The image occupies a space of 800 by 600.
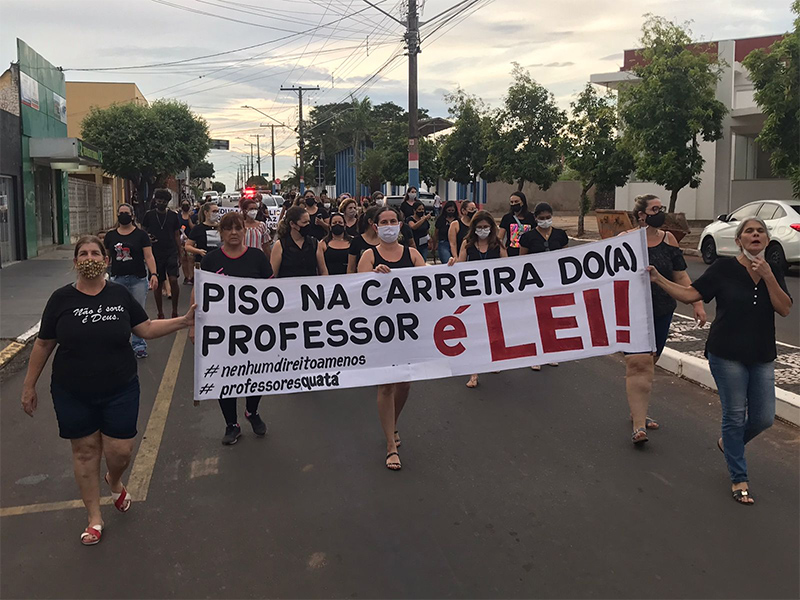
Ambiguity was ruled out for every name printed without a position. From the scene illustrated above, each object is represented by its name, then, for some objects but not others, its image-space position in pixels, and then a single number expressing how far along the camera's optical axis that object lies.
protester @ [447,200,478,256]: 8.62
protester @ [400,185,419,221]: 12.64
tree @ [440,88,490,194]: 33.41
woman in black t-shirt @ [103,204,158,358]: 7.85
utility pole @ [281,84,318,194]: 56.22
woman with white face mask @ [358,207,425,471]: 5.11
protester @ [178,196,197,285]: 13.70
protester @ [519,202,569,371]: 7.20
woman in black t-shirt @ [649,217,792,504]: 4.36
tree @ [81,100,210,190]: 34.03
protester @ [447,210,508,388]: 7.05
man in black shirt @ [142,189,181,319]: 9.93
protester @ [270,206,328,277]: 6.69
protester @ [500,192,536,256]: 8.48
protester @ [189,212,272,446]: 5.53
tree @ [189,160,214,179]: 106.74
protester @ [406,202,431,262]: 11.87
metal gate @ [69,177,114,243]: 27.67
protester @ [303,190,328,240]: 11.40
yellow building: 28.83
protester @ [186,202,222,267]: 9.28
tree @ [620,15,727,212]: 21.44
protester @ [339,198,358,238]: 9.23
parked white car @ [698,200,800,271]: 14.48
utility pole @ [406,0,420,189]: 20.52
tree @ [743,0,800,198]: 17.73
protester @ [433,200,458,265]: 10.41
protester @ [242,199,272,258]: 9.30
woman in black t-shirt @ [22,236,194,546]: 3.92
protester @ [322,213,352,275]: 7.30
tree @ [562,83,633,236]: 23.83
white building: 25.66
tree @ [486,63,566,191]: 26.98
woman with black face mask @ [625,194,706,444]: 5.45
